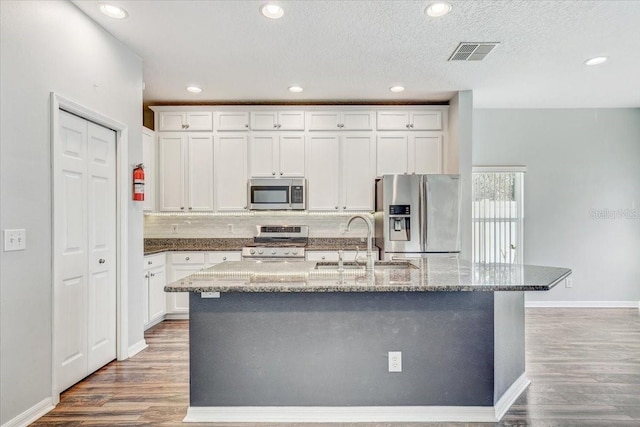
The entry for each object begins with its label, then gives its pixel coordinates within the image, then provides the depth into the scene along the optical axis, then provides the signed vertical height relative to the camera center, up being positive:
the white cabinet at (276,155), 4.69 +0.74
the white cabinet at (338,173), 4.69 +0.51
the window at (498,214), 5.05 -0.02
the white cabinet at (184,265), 4.38 -0.64
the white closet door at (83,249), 2.47 -0.27
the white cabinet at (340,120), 4.68 +1.19
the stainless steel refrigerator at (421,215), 4.16 -0.03
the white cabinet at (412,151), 4.67 +0.79
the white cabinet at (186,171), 4.68 +0.54
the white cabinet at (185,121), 4.69 +1.18
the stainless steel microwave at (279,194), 4.59 +0.23
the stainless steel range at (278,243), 4.43 -0.40
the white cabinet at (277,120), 4.68 +1.19
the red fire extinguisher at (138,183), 3.25 +0.27
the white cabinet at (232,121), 4.68 +1.18
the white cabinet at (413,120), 4.66 +1.19
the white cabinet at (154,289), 3.90 -0.85
